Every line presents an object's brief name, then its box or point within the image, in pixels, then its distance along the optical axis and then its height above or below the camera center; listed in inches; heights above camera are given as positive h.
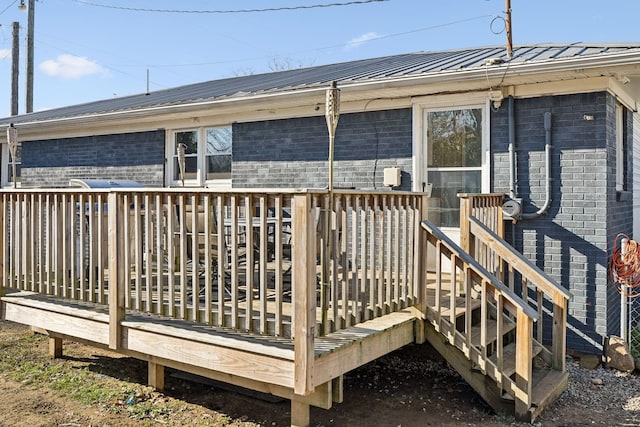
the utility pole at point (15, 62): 759.7 +208.7
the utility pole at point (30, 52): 684.1 +199.6
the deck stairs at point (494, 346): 147.2 -42.6
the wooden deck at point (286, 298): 126.2 -27.4
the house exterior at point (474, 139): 199.8 +30.6
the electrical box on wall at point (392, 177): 240.1 +12.8
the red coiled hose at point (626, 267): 202.8 -23.8
